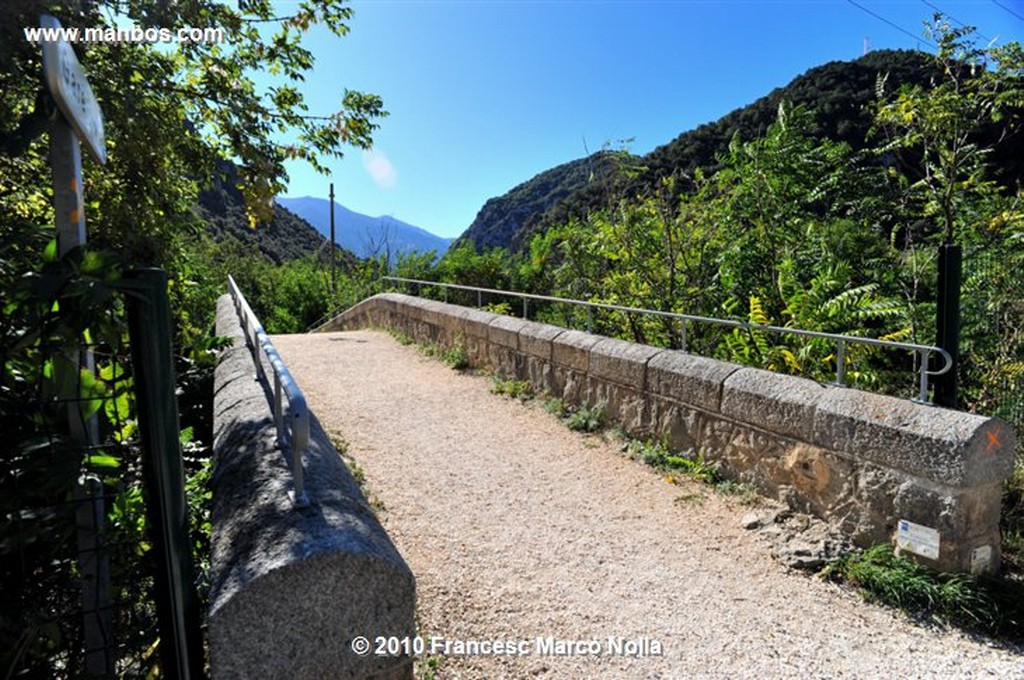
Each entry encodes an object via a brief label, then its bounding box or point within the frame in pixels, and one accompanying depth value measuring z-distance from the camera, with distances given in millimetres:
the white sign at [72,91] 1356
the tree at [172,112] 3629
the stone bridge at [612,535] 1699
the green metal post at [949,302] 3537
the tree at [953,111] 4844
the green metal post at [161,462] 1741
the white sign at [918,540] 3058
